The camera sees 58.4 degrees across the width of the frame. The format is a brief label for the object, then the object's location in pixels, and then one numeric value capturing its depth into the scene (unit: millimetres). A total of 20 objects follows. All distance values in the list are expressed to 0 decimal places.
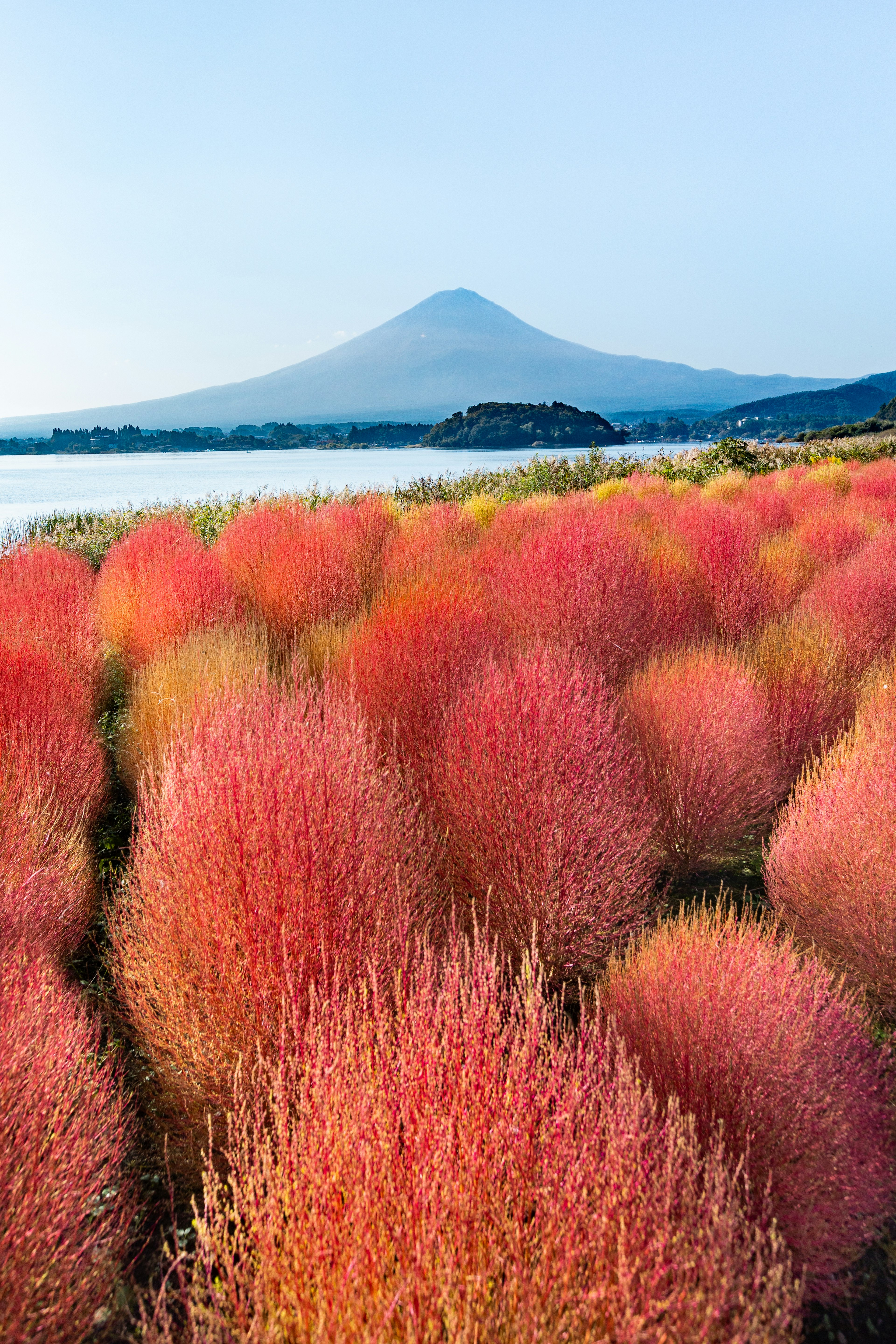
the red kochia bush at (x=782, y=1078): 2645
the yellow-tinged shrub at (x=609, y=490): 15711
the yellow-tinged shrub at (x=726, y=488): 16219
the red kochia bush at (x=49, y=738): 4738
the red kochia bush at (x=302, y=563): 8430
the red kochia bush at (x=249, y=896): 2930
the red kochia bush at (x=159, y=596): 7746
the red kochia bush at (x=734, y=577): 8344
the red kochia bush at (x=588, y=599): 7051
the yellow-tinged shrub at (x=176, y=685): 5836
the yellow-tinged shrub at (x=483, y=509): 13297
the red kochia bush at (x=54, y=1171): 1880
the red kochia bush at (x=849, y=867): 3885
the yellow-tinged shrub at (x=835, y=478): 17078
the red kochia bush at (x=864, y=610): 7535
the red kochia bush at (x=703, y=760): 5160
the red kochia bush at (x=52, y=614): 6844
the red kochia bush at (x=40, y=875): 3549
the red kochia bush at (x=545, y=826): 3965
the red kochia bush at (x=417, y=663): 5285
